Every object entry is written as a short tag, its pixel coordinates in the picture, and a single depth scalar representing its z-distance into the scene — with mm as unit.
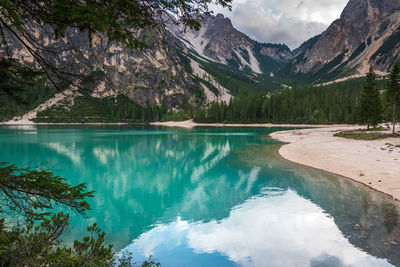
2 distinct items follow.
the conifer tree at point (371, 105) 57044
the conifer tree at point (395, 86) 51125
